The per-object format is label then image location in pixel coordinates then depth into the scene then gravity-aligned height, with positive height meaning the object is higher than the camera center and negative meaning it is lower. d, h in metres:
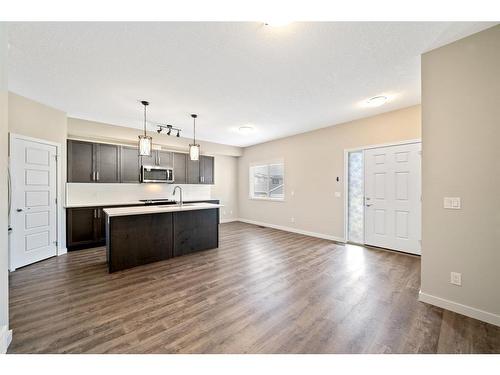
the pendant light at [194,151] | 3.65 +0.63
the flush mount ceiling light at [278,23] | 1.71 +1.41
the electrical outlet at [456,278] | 2.05 -0.93
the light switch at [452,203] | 2.05 -0.17
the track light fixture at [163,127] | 4.63 +1.39
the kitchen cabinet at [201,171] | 6.08 +0.49
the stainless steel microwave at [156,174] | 5.07 +0.33
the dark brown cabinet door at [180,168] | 5.78 +0.53
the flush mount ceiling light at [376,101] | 3.25 +1.42
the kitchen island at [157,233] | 3.04 -0.79
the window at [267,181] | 6.37 +0.18
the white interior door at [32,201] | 3.11 -0.25
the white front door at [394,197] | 3.68 -0.20
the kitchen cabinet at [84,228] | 3.93 -0.82
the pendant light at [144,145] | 3.06 +0.62
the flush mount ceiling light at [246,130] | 4.91 +1.43
